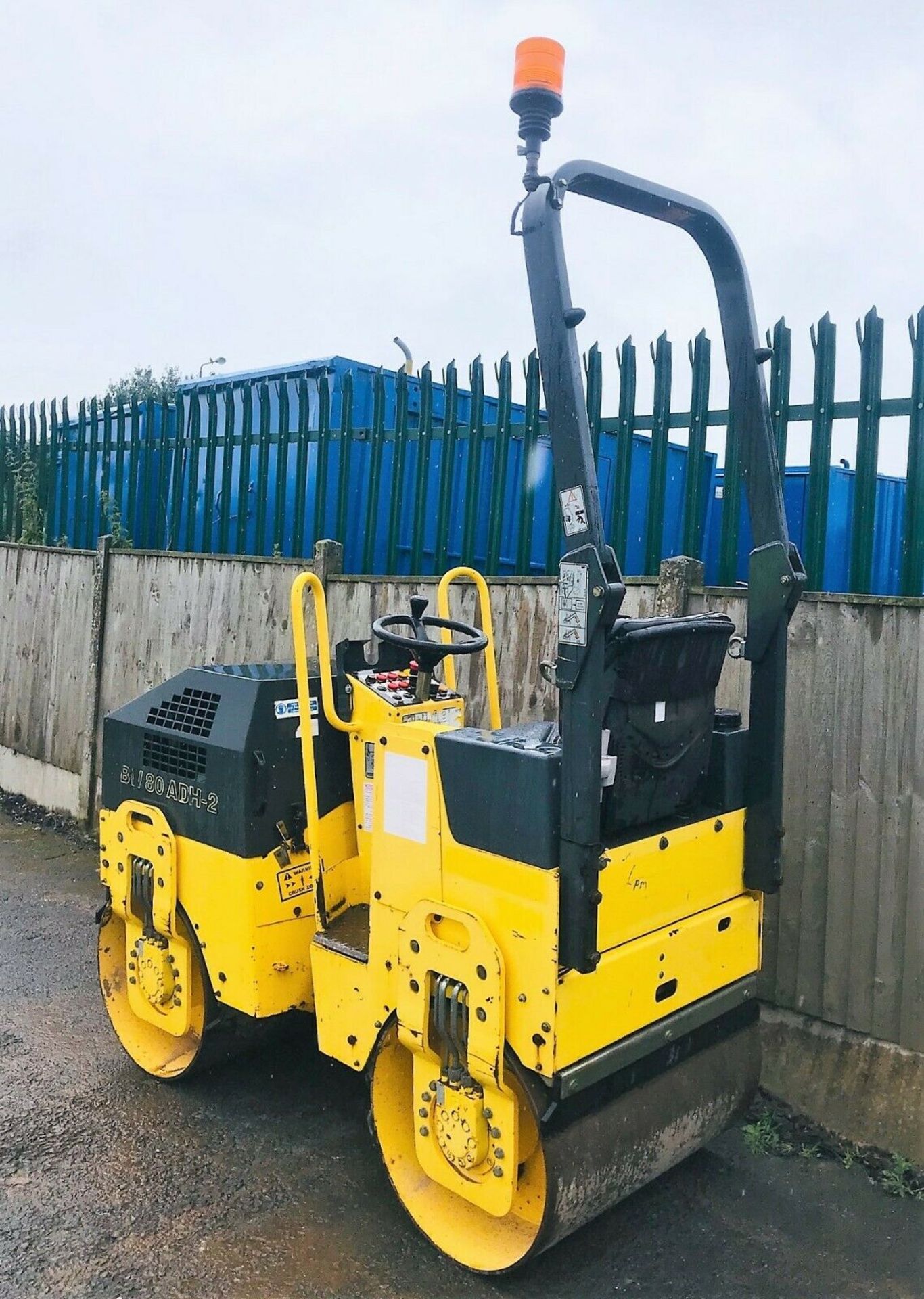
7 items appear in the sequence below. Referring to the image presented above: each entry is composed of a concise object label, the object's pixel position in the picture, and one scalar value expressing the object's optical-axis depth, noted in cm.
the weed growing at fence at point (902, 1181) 333
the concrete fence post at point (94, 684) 729
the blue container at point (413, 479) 484
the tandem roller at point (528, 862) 255
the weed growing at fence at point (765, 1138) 358
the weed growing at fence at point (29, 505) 850
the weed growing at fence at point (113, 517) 762
